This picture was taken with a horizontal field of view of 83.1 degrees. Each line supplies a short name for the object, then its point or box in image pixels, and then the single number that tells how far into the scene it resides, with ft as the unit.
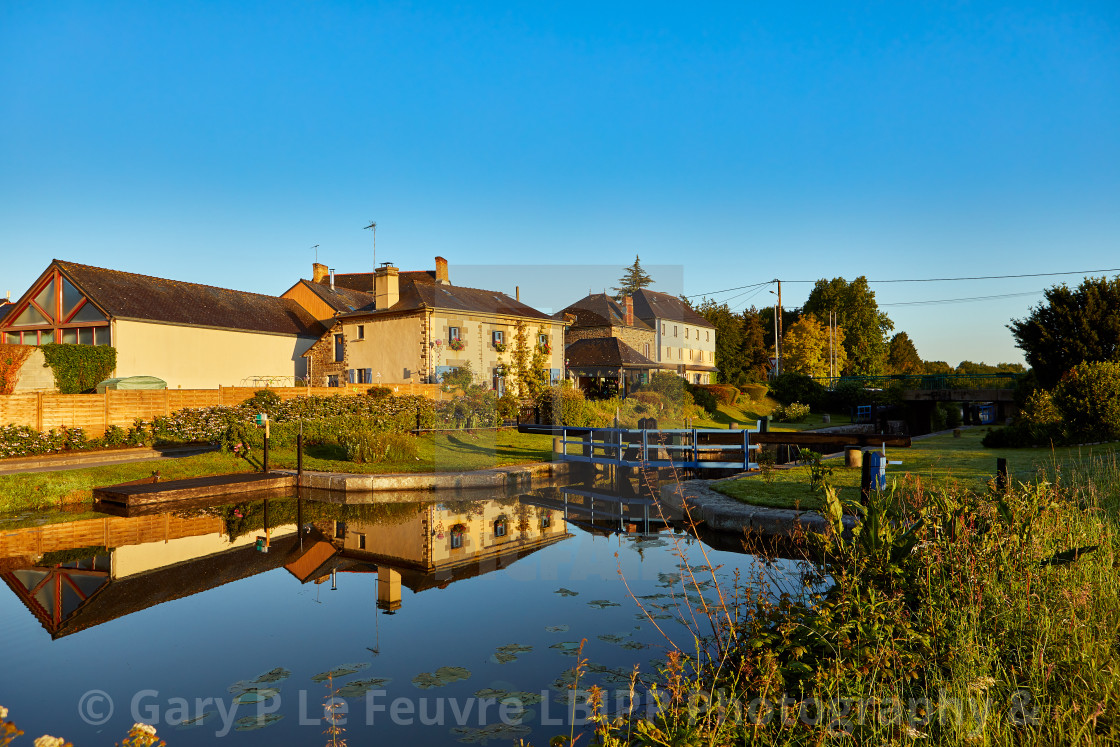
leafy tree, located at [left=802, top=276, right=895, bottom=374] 217.36
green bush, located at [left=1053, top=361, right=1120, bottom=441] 56.95
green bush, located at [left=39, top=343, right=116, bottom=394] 84.64
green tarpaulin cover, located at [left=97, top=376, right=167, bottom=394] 83.51
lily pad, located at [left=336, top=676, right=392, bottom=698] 17.53
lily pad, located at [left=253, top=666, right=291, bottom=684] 18.45
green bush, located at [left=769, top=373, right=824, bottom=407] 127.34
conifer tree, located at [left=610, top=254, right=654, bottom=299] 241.96
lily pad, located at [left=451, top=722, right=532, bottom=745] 15.16
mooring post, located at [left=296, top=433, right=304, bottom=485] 50.10
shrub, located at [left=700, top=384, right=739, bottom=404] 123.44
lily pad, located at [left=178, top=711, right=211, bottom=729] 15.94
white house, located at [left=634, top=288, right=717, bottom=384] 163.73
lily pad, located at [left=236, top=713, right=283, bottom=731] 15.76
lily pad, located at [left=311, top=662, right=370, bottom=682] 18.53
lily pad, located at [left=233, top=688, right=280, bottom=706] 17.19
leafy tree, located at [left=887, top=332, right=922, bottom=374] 246.47
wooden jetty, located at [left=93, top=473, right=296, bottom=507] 42.42
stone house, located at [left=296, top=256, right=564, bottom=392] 99.86
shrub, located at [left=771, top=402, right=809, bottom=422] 116.26
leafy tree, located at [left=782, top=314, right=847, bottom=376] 191.83
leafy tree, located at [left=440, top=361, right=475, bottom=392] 89.58
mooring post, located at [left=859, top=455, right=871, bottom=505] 24.58
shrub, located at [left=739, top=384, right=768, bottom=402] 135.85
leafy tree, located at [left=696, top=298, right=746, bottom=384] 190.08
